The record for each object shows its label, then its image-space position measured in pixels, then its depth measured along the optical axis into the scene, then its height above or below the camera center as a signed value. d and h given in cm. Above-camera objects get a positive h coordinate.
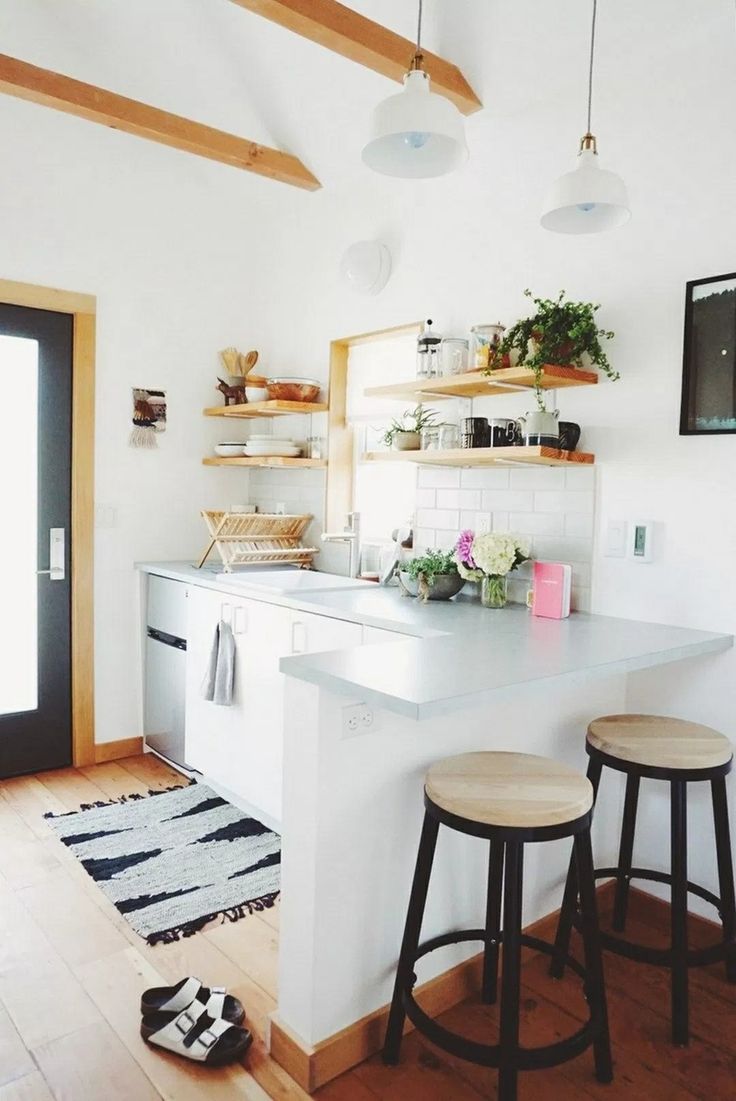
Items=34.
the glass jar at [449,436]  303 +23
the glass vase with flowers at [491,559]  273 -23
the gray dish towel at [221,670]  316 -74
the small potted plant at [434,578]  293 -32
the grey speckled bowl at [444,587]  294 -35
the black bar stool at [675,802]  193 -79
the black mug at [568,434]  265 +22
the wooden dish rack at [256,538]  361 -24
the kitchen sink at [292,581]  313 -40
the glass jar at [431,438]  310 +23
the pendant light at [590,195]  192 +76
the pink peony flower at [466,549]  285 -20
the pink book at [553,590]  261 -32
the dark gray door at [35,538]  349 -25
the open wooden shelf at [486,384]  258 +40
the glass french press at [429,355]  308 +55
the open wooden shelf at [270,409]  375 +40
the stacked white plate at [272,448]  383 +21
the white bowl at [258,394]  391 +48
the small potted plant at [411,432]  320 +25
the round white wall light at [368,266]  347 +102
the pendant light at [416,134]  171 +82
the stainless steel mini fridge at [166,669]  359 -87
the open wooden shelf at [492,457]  254 +13
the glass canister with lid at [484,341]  280 +56
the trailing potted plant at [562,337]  256 +54
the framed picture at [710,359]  231 +43
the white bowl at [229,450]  402 +20
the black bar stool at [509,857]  158 -79
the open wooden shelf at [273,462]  374 +14
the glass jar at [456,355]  300 +54
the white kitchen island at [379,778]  171 -68
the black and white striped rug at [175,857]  251 -135
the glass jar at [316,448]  389 +22
